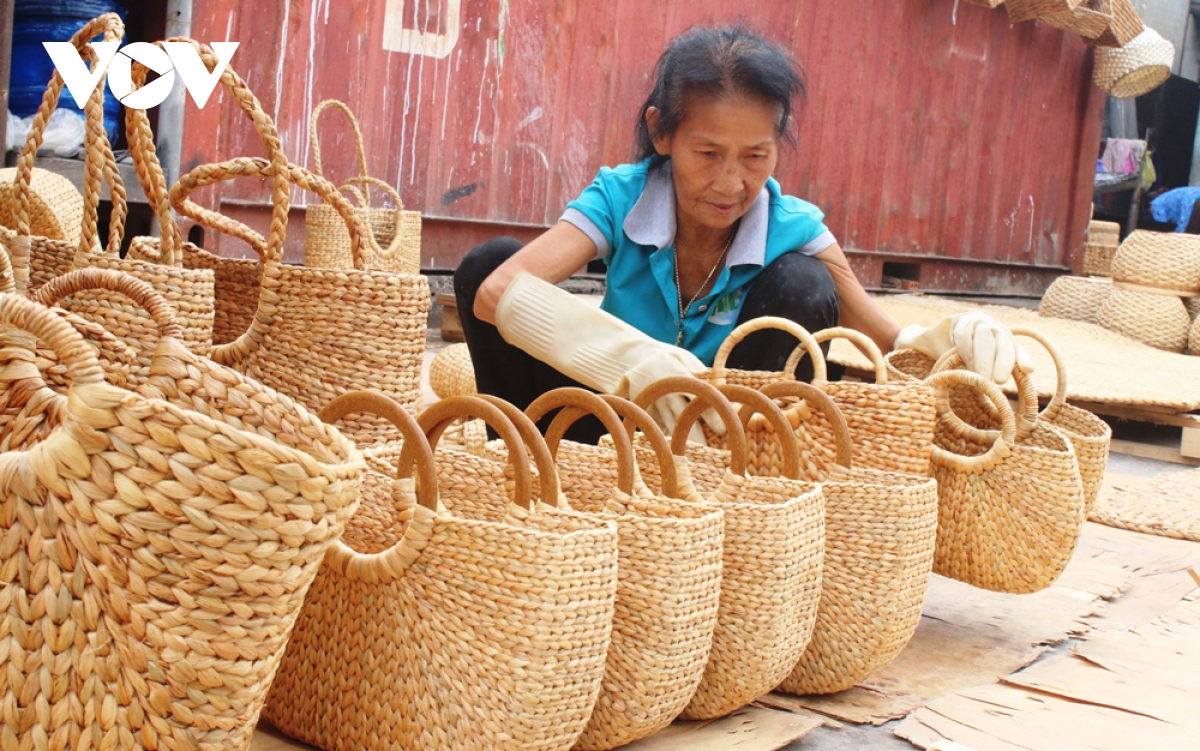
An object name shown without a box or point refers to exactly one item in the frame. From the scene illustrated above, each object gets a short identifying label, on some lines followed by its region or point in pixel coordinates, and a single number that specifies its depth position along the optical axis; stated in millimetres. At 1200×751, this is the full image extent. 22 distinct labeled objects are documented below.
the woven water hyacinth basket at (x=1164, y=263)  6078
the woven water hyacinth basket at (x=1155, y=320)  6094
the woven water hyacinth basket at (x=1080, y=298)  6707
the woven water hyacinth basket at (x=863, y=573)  1588
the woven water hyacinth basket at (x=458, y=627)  1144
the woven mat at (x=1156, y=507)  2883
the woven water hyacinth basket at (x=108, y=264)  1384
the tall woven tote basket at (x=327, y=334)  1606
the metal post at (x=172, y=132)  3957
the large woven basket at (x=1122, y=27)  8502
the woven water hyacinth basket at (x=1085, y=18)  8174
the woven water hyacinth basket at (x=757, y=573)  1427
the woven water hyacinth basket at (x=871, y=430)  1751
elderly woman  2043
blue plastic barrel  3730
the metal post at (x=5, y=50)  3117
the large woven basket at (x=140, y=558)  813
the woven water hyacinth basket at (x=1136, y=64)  8938
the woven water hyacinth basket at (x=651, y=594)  1295
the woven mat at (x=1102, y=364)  4141
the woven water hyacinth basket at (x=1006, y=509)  1862
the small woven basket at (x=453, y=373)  3566
